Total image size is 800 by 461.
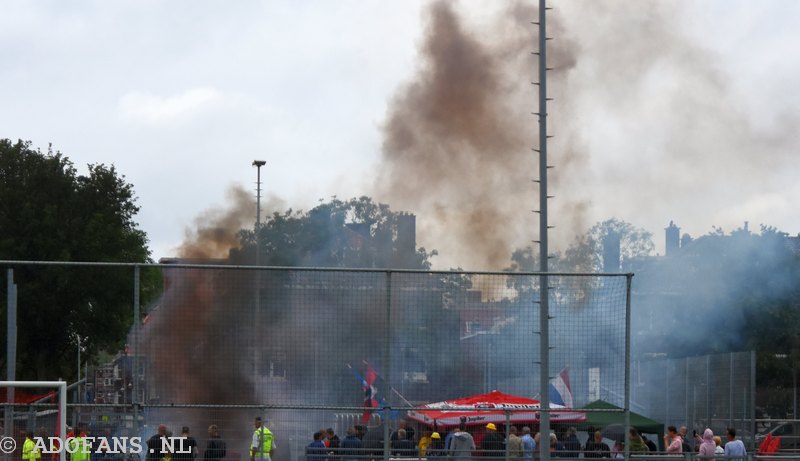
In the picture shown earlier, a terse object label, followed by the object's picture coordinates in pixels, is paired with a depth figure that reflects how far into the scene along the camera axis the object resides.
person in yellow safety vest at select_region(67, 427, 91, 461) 14.30
